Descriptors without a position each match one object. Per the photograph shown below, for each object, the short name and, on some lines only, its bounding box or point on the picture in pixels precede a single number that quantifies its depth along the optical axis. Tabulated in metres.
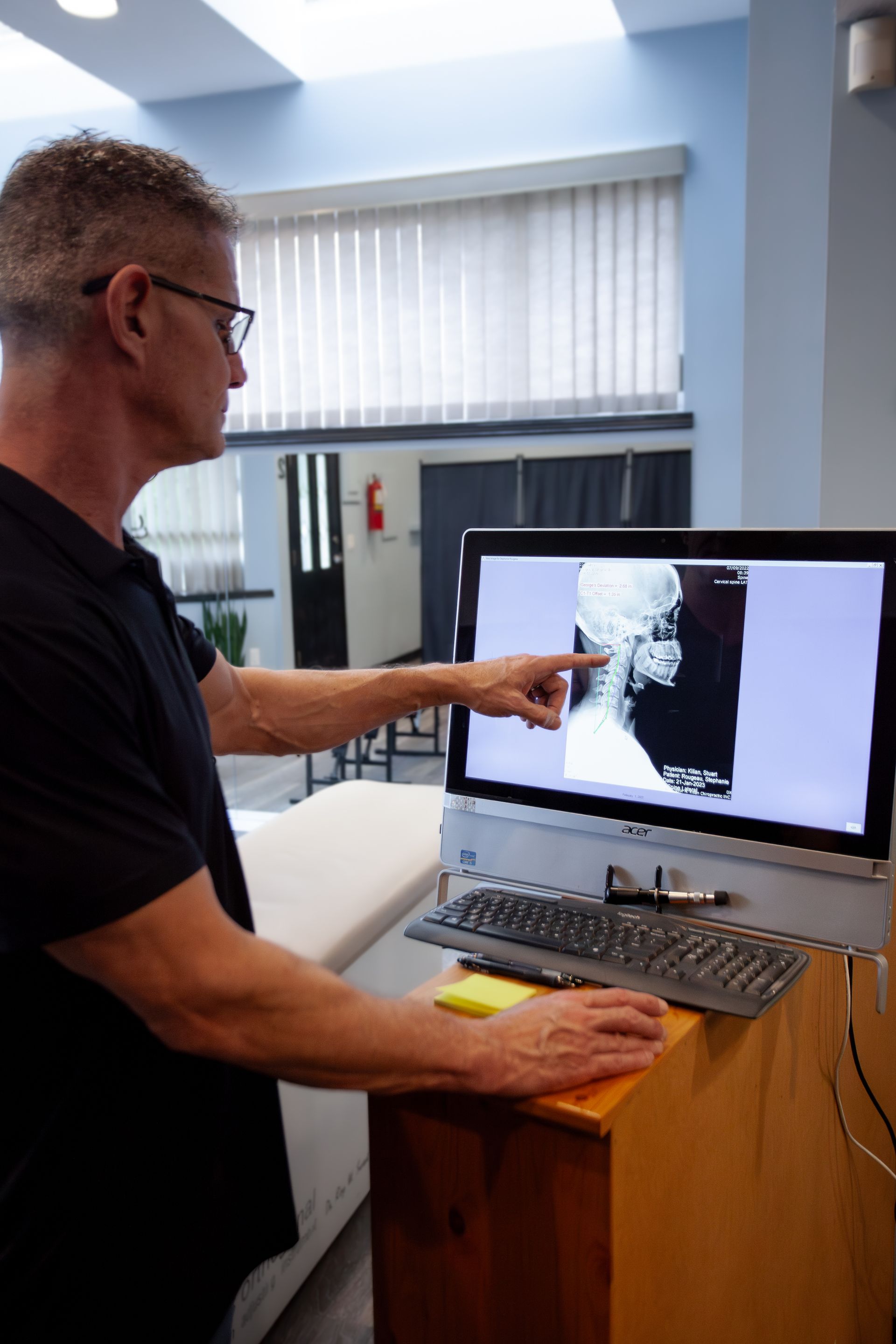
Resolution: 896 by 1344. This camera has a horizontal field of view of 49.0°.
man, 0.68
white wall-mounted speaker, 2.07
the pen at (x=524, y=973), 0.97
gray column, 2.28
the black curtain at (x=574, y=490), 3.75
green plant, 4.25
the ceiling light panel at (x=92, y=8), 3.11
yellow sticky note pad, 0.93
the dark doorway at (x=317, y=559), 4.12
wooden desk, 0.82
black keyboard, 0.92
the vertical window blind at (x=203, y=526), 4.27
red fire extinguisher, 4.05
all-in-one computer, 0.98
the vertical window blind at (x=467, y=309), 3.62
